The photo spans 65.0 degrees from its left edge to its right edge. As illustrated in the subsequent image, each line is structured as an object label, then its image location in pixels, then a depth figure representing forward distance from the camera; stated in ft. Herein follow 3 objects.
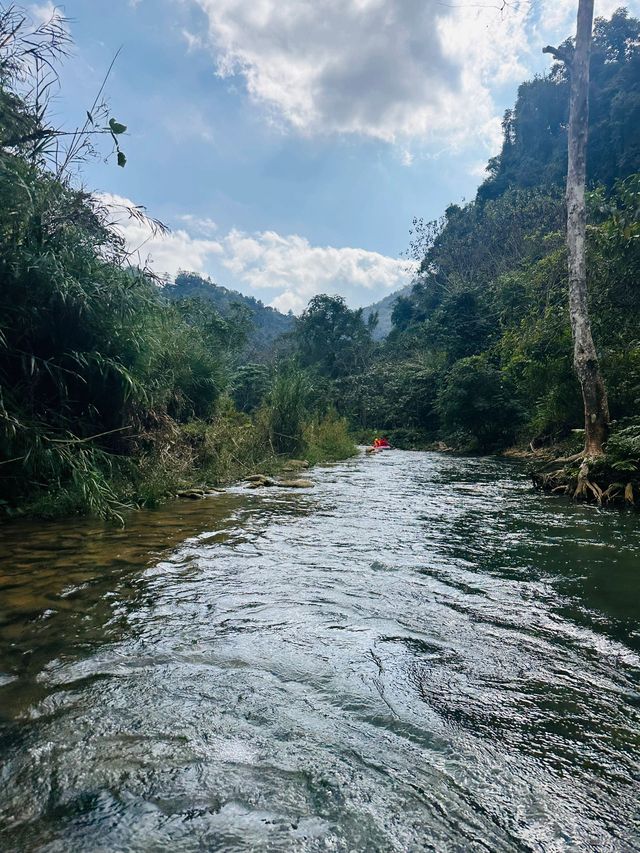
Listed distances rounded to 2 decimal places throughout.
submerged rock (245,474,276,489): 28.86
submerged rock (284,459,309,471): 37.86
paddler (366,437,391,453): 73.87
